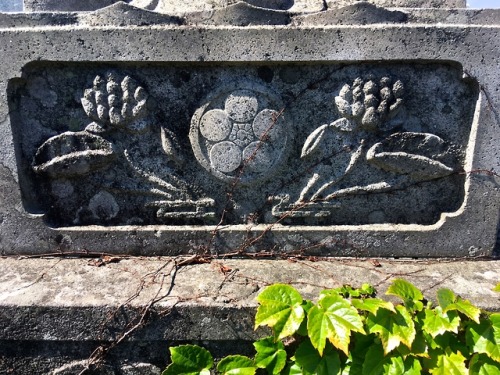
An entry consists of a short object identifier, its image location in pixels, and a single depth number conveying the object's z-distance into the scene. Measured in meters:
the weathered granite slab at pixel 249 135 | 0.44
